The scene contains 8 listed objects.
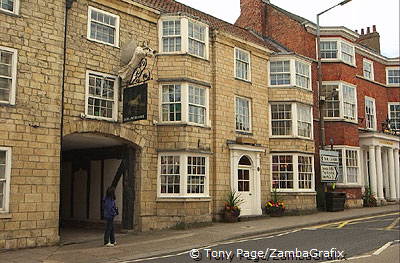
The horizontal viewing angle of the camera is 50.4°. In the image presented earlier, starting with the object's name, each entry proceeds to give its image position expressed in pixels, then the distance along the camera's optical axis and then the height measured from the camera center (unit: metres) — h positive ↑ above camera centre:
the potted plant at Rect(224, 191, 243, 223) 17.69 -1.17
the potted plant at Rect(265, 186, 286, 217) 20.02 -1.24
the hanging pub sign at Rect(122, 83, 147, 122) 14.02 +2.65
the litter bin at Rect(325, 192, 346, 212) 22.03 -1.02
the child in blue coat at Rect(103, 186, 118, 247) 12.66 -1.00
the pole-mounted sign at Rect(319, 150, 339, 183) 21.94 +0.81
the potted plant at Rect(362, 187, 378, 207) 25.36 -1.06
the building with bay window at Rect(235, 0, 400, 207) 22.14 +4.90
